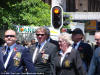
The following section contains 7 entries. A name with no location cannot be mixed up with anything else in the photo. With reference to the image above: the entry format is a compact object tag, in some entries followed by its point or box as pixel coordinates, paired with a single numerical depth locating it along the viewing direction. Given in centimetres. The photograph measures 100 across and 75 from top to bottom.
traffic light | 2178
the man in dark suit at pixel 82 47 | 1343
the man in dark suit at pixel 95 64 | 1037
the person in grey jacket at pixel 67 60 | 1110
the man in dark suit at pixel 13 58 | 1063
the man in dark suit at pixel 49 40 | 1303
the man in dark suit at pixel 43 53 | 1238
